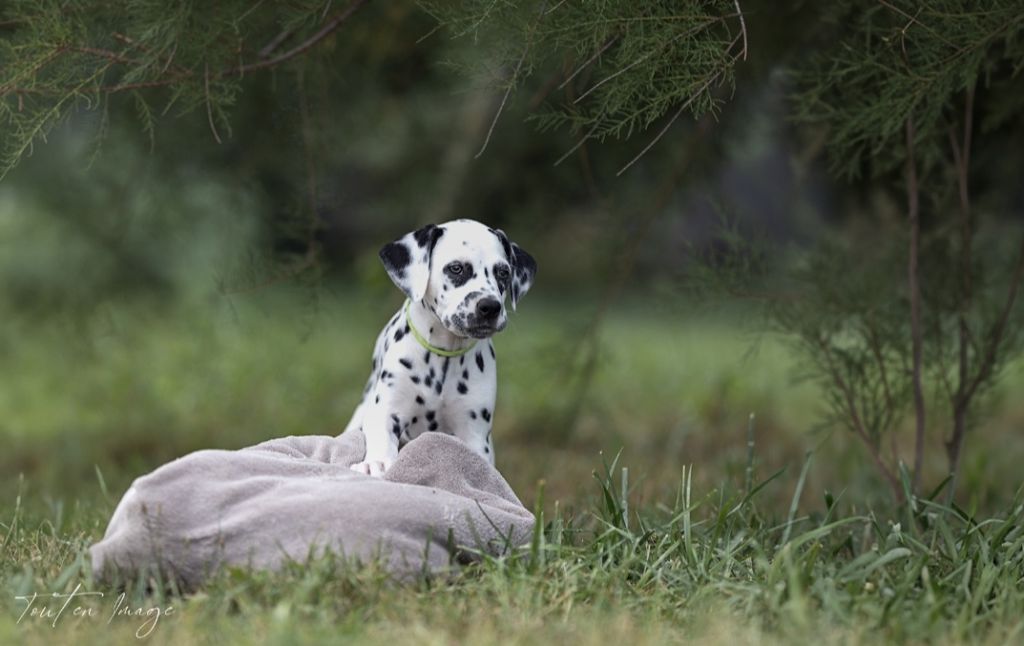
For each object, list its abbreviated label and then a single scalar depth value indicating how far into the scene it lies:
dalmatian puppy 6.72
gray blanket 5.92
